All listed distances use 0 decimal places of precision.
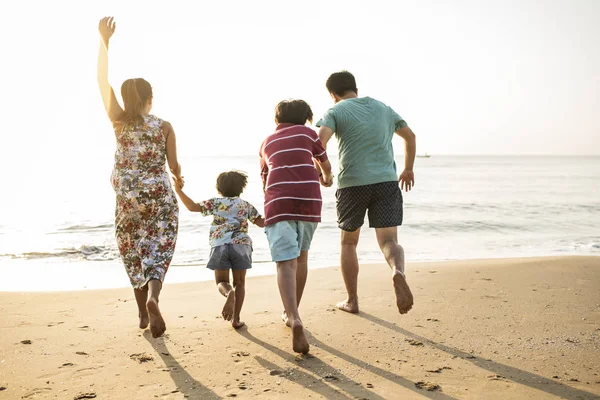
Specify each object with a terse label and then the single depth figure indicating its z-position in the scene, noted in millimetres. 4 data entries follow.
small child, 4043
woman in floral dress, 3600
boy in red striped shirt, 3461
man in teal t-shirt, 4016
